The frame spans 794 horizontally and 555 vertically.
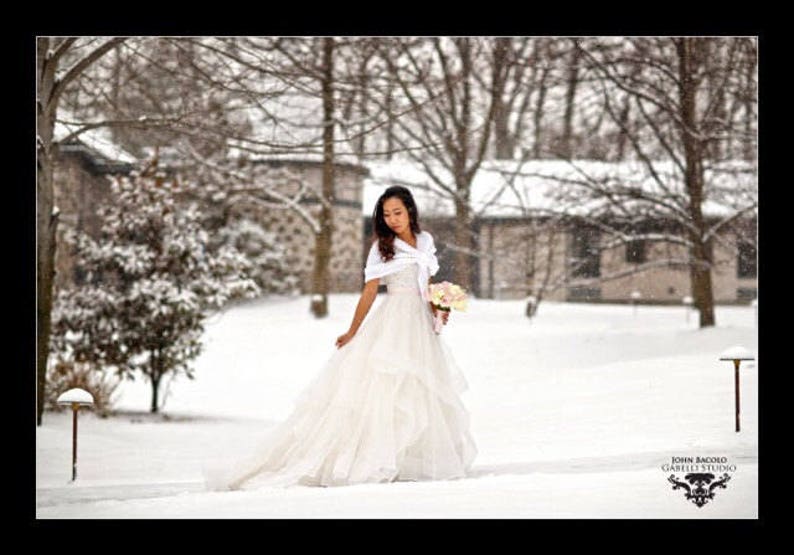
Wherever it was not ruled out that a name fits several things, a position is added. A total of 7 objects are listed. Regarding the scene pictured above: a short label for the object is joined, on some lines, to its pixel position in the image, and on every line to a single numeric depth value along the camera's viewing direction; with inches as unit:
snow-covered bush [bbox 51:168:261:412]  737.1
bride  444.7
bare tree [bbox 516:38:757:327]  672.1
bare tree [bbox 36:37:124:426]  581.4
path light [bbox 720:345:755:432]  516.7
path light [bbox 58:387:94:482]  473.6
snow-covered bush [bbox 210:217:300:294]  749.2
